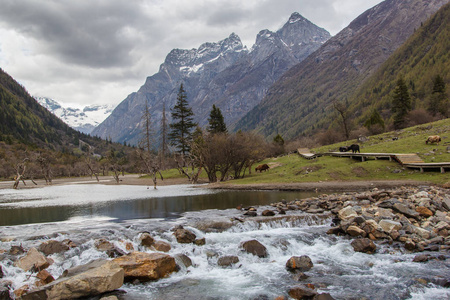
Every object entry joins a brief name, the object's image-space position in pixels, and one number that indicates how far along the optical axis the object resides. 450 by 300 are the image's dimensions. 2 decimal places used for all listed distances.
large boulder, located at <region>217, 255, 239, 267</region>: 14.38
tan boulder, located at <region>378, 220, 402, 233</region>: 17.49
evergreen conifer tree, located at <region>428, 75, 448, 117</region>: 82.62
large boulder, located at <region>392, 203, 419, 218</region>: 19.89
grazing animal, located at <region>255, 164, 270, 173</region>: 60.66
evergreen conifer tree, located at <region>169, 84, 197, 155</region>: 82.19
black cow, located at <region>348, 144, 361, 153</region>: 51.03
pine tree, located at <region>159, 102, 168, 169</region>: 94.69
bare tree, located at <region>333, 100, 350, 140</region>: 79.75
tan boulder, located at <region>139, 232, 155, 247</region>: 16.27
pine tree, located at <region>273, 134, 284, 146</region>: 95.76
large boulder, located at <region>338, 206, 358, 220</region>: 20.47
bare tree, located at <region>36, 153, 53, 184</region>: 98.34
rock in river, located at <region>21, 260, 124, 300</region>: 10.27
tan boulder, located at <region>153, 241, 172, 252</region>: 15.80
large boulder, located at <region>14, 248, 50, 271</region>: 12.73
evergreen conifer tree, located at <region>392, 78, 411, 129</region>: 83.62
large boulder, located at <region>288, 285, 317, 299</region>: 10.29
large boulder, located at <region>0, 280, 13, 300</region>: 10.39
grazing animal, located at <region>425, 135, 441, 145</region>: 44.34
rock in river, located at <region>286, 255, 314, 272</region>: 13.52
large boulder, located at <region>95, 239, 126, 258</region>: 14.95
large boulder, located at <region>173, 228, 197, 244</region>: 17.03
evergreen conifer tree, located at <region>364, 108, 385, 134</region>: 83.00
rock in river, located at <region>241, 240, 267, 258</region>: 15.41
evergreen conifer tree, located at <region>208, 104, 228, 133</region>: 83.95
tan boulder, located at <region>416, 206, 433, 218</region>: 20.12
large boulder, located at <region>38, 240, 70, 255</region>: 14.53
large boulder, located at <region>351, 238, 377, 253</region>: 15.35
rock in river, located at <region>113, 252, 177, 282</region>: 12.27
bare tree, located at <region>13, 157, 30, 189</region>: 70.34
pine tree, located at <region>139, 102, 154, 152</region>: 86.03
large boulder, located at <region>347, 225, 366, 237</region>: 17.64
